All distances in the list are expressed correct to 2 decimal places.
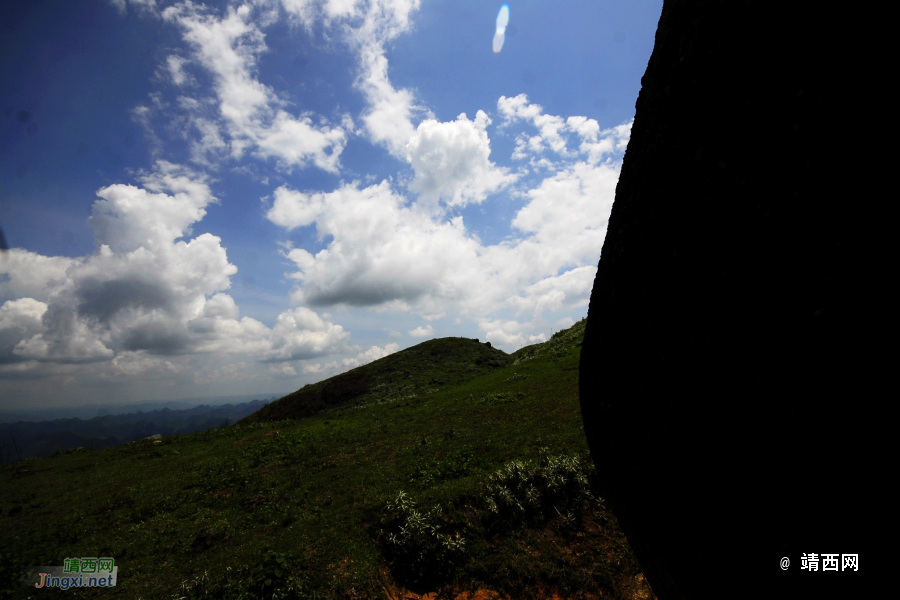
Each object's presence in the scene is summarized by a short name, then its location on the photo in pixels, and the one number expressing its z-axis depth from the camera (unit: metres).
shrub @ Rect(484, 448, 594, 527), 11.43
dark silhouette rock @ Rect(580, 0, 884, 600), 2.06
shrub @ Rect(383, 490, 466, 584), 9.82
